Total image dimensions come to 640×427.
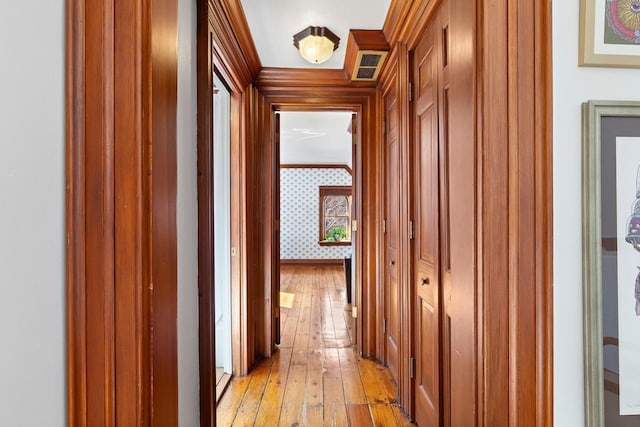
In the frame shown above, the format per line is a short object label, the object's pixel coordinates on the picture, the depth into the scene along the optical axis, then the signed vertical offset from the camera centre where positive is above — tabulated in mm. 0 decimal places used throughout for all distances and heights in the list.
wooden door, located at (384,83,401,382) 2385 -99
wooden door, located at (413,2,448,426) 1610 -6
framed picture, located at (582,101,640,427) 799 -114
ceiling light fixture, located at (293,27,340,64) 2267 +1190
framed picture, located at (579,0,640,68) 809 +431
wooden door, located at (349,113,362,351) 3102 -140
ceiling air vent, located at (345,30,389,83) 2320 +1152
